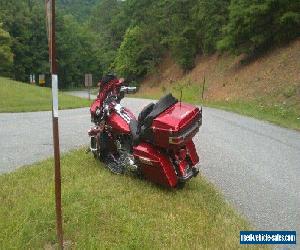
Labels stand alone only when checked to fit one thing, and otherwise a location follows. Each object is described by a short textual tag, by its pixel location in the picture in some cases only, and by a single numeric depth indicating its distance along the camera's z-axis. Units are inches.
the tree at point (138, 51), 1093.6
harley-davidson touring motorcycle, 123.4
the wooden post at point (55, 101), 84.1
